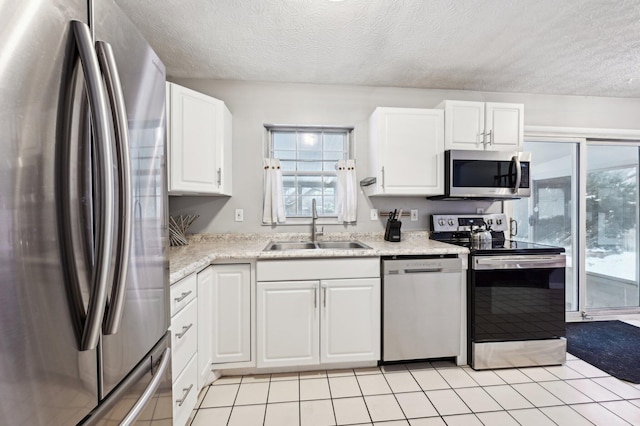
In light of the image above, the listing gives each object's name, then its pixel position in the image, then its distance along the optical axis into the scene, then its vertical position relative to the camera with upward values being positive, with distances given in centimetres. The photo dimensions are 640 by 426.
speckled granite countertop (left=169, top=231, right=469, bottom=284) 166 -28
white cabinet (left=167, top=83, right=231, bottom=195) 190 +53
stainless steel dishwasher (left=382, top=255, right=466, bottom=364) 194 -69
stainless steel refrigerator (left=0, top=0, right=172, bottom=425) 48 -1
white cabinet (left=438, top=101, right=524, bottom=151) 232 +78
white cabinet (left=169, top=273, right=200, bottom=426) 128 -70
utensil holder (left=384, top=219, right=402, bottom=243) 244 -17
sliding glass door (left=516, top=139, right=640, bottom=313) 288 -1
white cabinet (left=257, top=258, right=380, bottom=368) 187 -73
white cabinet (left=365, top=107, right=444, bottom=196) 231 +54
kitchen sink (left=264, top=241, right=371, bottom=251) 240 -29
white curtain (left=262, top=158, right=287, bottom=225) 250 +17
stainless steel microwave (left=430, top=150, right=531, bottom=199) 229 +34
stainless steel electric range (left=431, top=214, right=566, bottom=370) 198 -70
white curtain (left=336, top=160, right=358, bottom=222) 257 +20
